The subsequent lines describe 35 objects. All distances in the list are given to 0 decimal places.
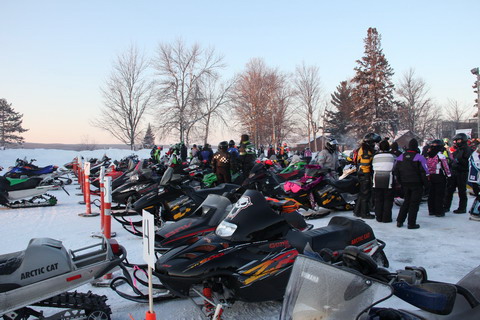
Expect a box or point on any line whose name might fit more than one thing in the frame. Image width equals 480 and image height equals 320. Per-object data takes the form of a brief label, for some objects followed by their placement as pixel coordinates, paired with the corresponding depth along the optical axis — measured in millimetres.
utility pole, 16502
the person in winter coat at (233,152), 10305
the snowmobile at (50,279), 2693
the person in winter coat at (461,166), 7895
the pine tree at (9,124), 49500
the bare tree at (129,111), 35750
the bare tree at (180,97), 34750
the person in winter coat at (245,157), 10914
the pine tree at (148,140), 61144
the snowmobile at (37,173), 10711
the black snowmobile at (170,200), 6664
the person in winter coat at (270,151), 22803
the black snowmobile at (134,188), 7969
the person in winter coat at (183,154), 18406
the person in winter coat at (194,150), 18009
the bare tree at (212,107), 36812
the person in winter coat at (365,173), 7594
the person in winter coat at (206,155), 14602
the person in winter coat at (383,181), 7031
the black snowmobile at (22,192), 9484
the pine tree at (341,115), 52312
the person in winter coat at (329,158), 8920
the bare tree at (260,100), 42062
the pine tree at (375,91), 39438
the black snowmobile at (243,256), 3051
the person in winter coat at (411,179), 6621
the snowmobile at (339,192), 8047
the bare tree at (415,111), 44572
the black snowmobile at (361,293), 1536
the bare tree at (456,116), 44031
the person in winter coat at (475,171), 7137
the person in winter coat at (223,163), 10000
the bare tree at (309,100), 42844
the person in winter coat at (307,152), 20733
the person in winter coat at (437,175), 7551
